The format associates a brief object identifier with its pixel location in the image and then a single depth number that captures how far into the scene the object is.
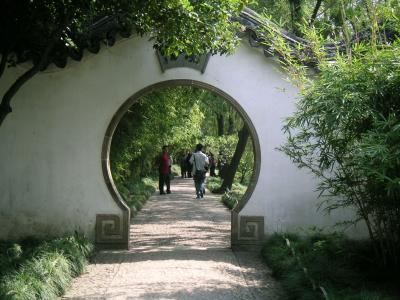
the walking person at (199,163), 16.33
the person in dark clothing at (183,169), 31.71
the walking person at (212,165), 29.23
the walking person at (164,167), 17.64
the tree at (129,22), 6.49
